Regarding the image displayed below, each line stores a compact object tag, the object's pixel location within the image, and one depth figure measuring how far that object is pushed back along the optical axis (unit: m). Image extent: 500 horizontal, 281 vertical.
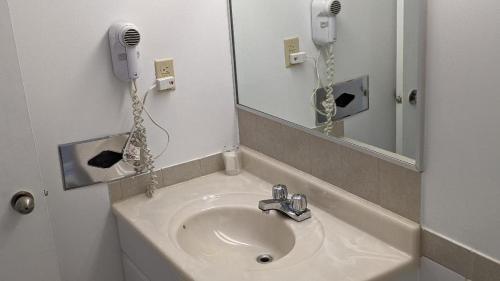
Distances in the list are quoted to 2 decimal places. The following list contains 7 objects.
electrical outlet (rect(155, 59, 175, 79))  1.87
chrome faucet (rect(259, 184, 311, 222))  1.66
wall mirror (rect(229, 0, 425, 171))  1.38
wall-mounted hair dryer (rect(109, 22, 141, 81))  1.72
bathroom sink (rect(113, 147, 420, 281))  1.41
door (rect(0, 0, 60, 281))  1.45
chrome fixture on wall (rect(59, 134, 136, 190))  1.78
